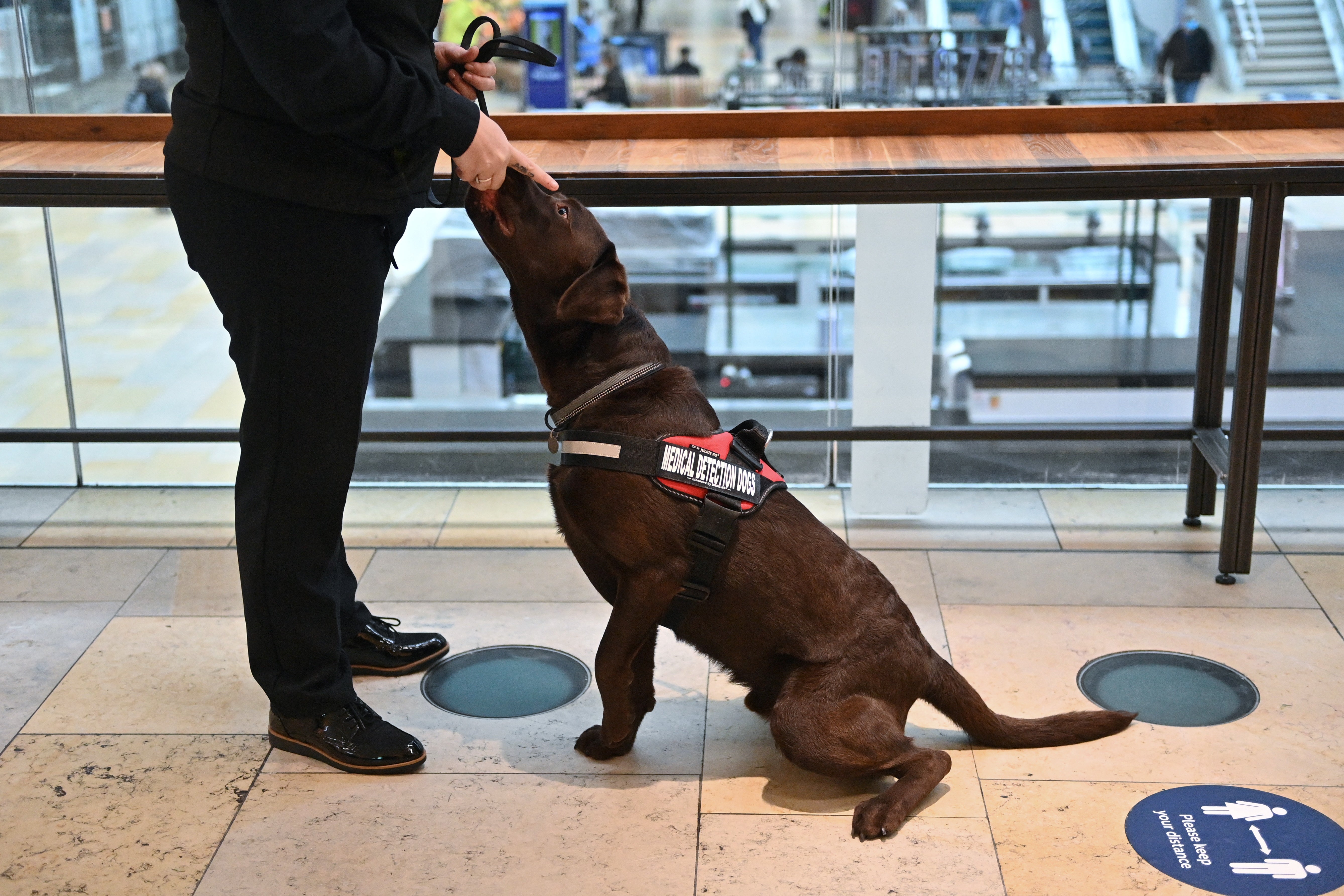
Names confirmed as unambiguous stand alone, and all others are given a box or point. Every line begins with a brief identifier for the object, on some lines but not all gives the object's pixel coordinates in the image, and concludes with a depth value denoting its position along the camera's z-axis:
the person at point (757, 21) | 6.11
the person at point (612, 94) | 6.48
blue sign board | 6.59
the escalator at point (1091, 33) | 5.49
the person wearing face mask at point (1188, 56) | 5.57
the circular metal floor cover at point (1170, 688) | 2.60
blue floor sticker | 2.10
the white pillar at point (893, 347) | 3.58
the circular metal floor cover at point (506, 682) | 2.69
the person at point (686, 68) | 6.58
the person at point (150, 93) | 4.73
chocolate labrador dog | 2.19
